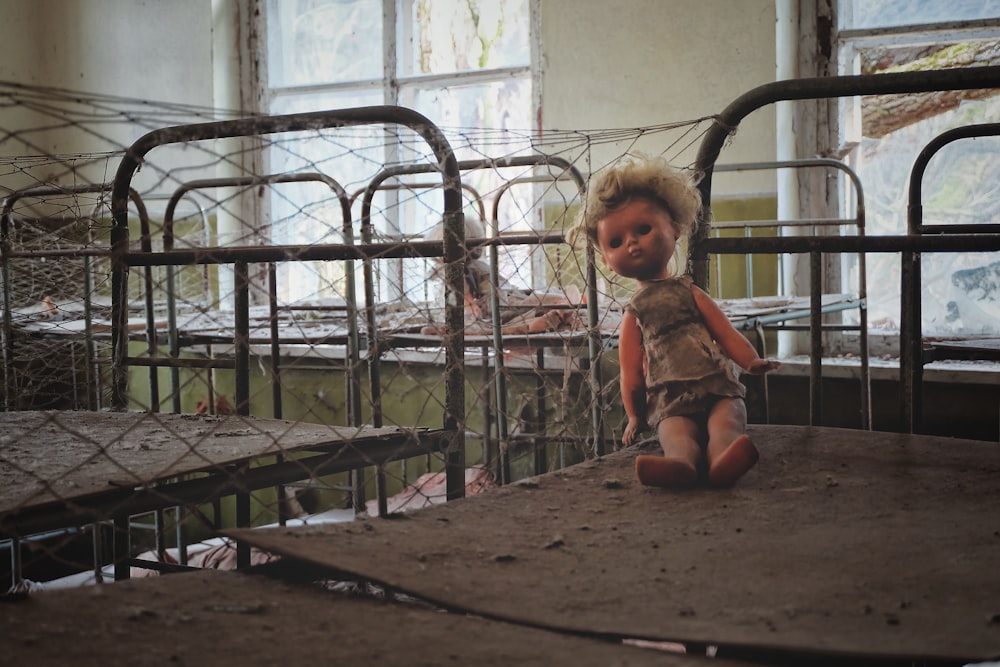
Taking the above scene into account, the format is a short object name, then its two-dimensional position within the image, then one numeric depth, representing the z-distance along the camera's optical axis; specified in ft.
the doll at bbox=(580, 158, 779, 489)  4.76
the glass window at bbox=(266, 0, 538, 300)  16.74
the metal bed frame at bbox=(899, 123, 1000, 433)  5.83
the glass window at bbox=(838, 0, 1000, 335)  12.65
